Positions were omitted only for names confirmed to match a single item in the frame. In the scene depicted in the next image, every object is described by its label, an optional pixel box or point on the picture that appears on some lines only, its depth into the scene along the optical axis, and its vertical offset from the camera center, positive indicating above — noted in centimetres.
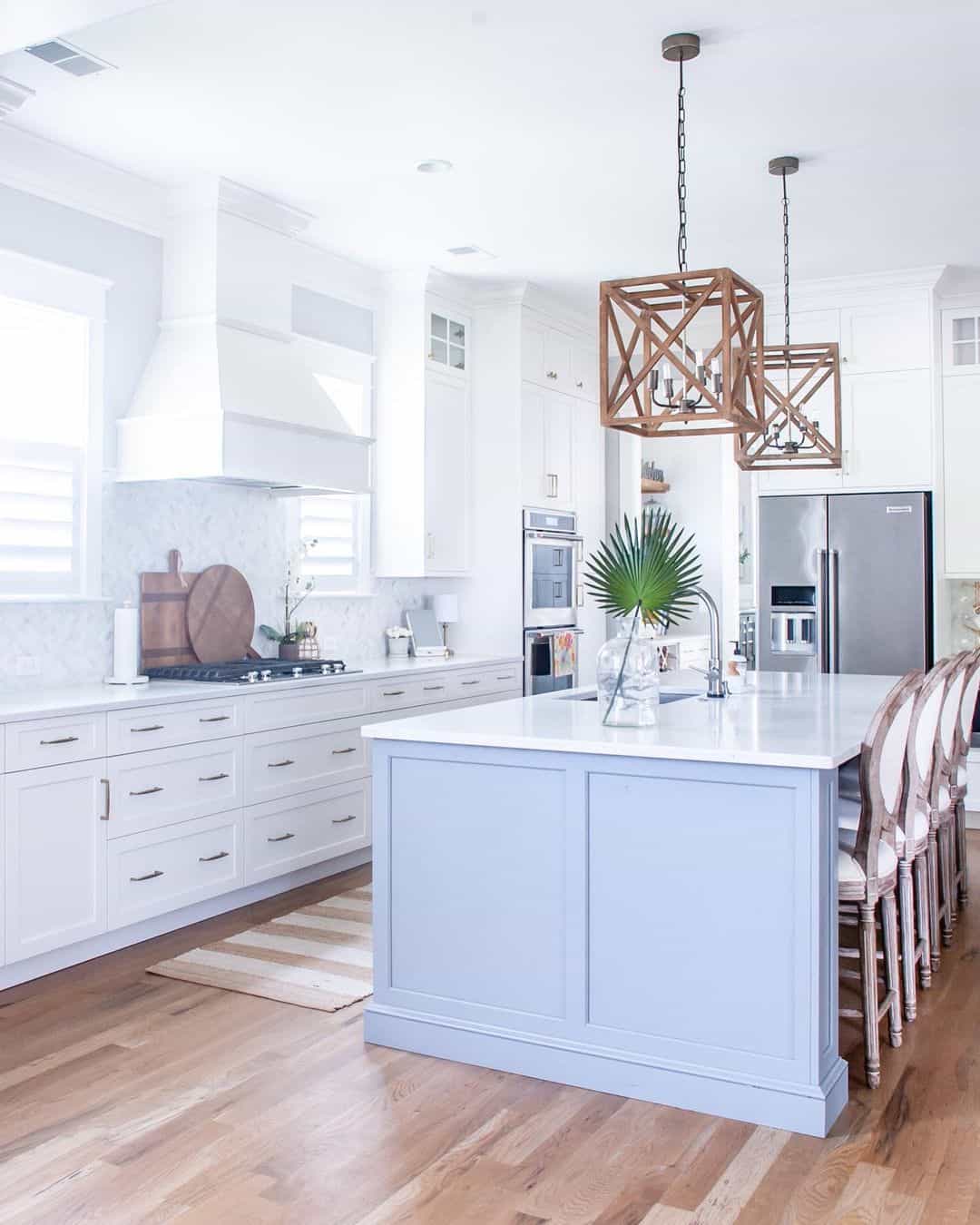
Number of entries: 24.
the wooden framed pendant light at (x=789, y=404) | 442 +74
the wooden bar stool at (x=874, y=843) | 299 -62
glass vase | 329 -21
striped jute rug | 371 -118
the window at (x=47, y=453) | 439 +57
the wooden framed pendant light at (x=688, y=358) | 334 +72
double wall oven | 667 +3
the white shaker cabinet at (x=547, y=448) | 669 +90
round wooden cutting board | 511 -5
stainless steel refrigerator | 647 +12
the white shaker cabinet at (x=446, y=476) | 632 +70
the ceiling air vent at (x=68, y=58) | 353 +164
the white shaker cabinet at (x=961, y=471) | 659 +75
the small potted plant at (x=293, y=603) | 550 +1
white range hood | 466 +96
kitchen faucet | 413 -22
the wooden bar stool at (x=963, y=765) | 432 -60
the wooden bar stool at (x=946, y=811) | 379 -67
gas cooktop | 469 -27
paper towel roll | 452 -16
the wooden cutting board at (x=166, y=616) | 488 -5
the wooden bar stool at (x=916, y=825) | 331 -63
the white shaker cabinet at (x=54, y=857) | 368 -80
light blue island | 279 -75
